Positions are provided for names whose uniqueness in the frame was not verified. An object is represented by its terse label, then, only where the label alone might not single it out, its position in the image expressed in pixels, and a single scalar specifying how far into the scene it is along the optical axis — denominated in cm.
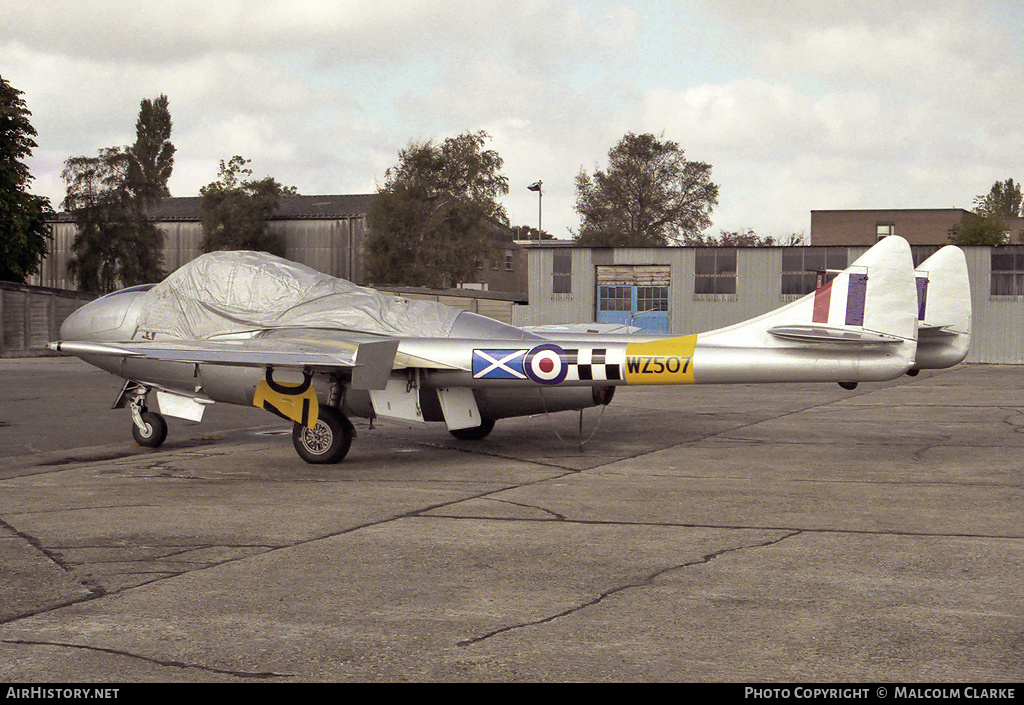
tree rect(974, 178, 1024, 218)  15500
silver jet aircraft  1094
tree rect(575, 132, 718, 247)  7850
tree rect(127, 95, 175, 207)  10150
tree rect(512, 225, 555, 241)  11740
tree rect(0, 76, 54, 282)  4900
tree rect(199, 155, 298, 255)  6562
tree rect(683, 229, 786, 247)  7862
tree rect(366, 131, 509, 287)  6350
